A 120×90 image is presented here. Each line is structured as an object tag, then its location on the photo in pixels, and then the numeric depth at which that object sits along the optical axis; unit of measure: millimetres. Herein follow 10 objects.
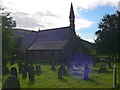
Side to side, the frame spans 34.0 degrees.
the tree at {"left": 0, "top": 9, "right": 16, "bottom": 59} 30656
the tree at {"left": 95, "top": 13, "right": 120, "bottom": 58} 49781
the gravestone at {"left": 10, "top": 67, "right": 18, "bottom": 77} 17984
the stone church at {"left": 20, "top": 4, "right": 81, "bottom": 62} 47741
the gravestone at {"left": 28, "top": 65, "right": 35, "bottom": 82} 18094
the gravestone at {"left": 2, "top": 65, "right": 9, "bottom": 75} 22702
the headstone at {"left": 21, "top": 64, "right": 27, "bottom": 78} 20466
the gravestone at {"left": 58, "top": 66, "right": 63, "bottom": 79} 19497
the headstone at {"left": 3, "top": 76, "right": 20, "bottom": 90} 10930
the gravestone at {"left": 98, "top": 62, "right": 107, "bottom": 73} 24061
